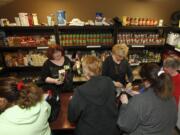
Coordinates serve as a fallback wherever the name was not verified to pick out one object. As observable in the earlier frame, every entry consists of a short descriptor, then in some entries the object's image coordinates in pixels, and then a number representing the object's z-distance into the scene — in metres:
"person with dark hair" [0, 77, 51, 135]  1.27
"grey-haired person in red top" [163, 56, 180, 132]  2.13
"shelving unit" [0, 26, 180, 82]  3.45
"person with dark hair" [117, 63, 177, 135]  1.42
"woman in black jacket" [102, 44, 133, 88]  2.70
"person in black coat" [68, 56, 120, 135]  1.49
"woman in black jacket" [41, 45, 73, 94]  2.50
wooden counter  1.72
